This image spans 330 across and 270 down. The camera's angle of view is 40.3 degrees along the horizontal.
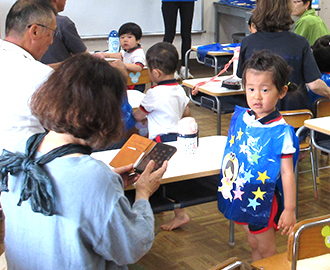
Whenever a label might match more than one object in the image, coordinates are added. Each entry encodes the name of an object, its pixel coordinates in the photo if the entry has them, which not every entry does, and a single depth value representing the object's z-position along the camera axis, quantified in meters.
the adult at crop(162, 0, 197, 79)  6.39
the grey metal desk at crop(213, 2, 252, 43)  6.89
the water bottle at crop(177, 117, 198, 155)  2.08
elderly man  1.99
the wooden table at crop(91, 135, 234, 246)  1.92
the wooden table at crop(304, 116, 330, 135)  2.42
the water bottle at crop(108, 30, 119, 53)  4.47
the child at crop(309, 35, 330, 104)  3.17
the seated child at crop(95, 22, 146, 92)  4.24
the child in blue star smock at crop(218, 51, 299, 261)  1.83
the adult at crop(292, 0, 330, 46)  3.84
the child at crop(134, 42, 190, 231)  2.67
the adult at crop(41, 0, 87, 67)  3.46
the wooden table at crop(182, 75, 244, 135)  3.37
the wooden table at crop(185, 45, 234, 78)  4.83
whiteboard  7.02
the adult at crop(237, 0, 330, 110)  2.89
